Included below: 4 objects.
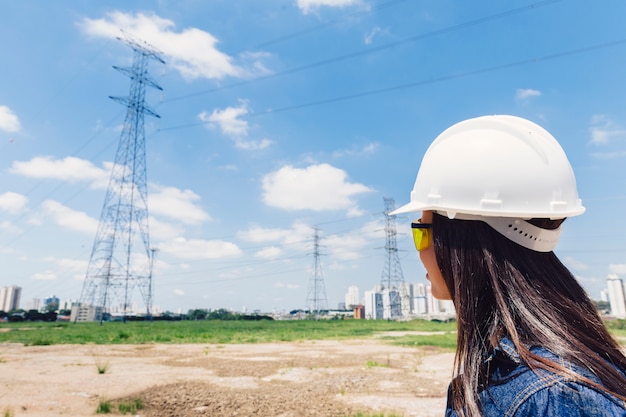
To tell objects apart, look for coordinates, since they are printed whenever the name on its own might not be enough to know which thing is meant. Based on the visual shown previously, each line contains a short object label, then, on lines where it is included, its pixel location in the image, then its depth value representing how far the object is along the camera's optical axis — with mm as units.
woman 733
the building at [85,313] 48312
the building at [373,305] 71750
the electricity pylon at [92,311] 46019
